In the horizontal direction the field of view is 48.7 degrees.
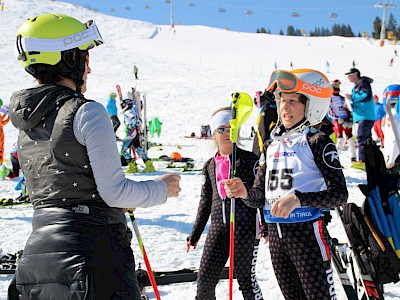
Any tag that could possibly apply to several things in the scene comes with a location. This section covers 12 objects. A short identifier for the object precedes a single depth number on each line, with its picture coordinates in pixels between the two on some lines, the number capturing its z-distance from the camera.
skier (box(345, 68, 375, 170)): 10.34
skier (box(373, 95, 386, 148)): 14.00
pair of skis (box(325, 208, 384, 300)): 3.36
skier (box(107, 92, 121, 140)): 15.51
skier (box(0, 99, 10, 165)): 8.60
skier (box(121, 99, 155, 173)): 10.87
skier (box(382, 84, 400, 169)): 4.42
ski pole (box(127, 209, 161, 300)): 2.62
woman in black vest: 1.92
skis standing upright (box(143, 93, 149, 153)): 11.74
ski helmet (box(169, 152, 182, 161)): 12.56
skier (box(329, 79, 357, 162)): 10.90
